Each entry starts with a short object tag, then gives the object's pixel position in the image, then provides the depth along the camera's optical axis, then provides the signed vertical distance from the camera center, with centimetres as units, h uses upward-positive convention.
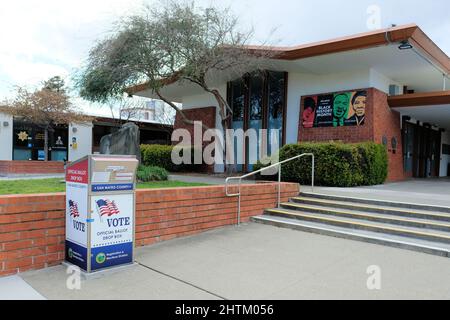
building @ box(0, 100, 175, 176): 1677 +123
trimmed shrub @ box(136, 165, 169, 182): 974 -46
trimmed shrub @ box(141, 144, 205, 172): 1564 -9
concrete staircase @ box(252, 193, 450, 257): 555 -106
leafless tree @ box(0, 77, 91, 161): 1791 +229
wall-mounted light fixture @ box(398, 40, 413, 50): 990 +304
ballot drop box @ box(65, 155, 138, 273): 418 -64
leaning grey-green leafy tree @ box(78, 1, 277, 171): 1027 +303
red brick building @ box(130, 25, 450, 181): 1115 +232
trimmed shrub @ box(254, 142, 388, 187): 1011 -15
